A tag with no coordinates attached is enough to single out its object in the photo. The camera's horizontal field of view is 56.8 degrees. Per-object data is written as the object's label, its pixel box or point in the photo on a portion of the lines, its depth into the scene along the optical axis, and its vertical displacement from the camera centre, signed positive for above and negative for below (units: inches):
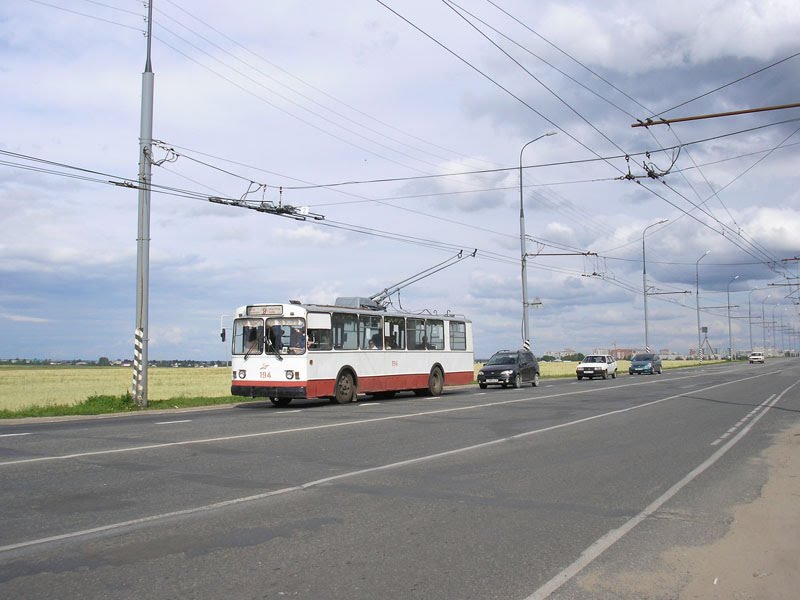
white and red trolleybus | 842.8 +9.6
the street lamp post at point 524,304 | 1611.7 +115.9
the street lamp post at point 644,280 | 2445.9 +250.9
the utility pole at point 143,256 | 855.7 +122.6
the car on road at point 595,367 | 1849.2 -25.9
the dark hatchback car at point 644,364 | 2268.7 -24.3
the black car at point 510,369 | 1341.0 -22.5
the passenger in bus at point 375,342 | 958.4 +21.7
